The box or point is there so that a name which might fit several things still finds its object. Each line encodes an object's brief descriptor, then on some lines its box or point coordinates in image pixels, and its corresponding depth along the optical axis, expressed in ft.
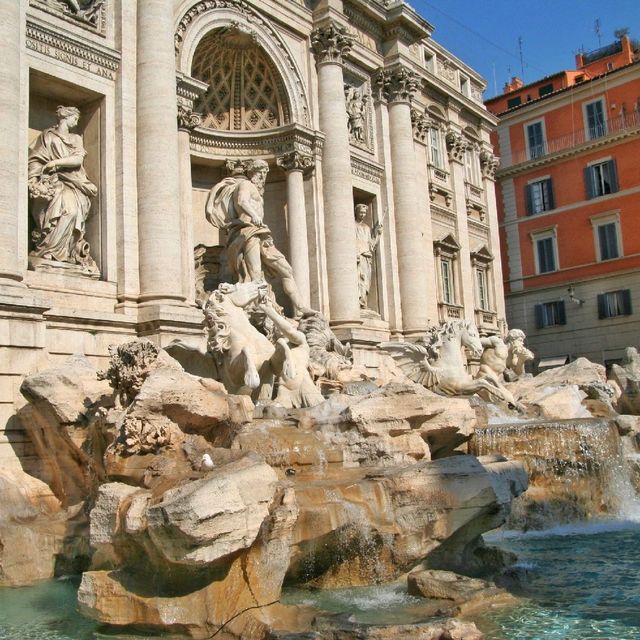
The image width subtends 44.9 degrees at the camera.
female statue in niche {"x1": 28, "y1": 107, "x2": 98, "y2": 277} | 39.06
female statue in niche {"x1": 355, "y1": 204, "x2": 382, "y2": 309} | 61.21
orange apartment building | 92.48
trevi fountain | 19.13
